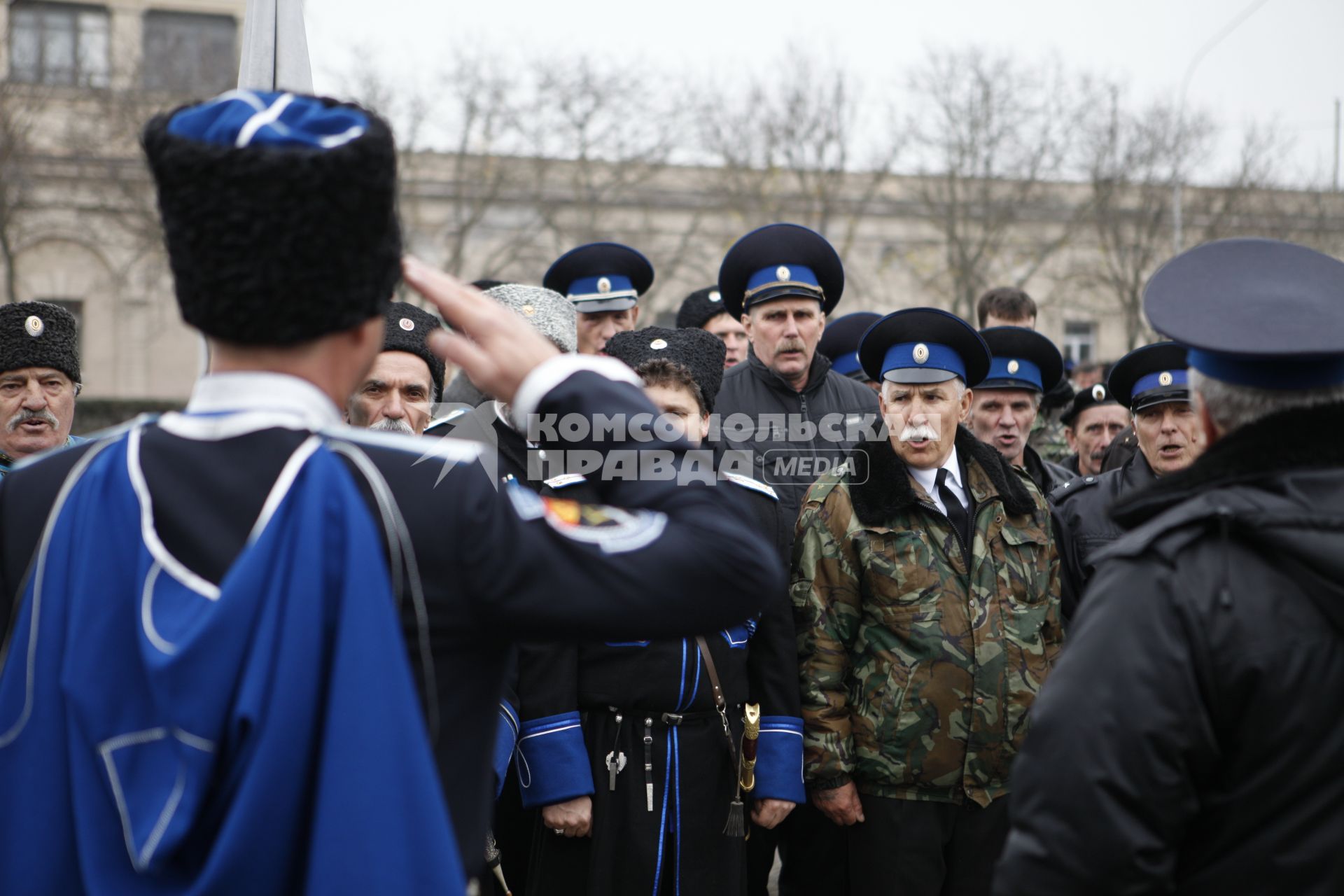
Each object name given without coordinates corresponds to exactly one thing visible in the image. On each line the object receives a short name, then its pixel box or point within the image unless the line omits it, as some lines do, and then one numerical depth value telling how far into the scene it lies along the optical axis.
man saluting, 1.49
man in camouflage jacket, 4.15
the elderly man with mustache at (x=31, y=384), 4.62
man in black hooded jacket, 1.95
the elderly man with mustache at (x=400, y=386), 4.32
